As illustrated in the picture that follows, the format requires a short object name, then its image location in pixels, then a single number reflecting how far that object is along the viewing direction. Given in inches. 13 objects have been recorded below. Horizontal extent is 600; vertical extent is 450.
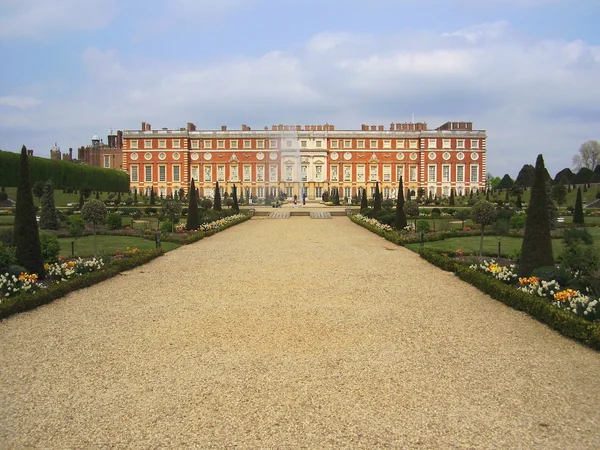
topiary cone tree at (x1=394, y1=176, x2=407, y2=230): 742.5
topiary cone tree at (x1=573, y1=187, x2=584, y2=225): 817.5
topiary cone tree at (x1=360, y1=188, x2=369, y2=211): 1207.6
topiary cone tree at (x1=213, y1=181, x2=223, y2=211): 1079.0
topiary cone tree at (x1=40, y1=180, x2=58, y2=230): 710.5
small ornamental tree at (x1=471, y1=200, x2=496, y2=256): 472.7
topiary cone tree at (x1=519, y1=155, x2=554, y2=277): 331.9
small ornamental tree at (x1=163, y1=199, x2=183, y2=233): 719.7
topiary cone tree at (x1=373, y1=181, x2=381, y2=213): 1013.7
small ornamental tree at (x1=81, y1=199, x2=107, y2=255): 524.7
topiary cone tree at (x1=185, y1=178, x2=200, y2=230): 758.2
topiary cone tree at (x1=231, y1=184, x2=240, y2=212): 1223.2
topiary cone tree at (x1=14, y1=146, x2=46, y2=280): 356.2
